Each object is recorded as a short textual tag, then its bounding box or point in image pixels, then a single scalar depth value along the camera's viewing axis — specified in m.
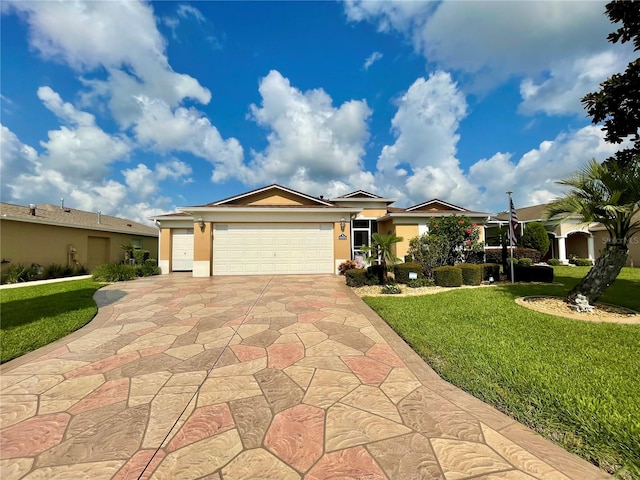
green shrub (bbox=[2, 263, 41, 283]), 11.36
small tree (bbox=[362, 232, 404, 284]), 9.02
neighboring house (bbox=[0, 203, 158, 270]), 11.88
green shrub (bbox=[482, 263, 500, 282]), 10.70
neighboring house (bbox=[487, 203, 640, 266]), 15.90
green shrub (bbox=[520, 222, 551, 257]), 17.33
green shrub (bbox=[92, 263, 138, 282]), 11.34
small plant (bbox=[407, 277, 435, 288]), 9.72
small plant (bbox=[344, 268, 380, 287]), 9.57
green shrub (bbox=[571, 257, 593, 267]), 17.08
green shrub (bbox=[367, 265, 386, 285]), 9.70
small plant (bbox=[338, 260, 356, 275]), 12.17
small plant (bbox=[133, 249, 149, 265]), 15.35
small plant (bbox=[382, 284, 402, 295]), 8.54
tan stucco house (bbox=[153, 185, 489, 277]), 12.36
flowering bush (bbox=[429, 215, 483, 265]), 11.42
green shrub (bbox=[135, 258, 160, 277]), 12.90
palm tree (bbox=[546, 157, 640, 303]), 5.67
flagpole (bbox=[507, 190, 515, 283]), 9.87
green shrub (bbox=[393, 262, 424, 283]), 10.14
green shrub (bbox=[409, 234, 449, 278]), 11.07
